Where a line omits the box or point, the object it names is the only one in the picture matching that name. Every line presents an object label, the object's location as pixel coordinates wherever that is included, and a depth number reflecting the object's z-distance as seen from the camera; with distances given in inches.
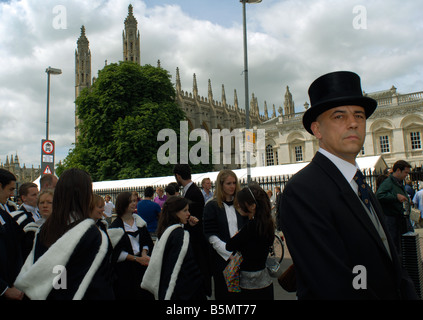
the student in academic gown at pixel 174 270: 121.9
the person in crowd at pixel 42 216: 135.8
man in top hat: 53.7
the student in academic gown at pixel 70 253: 79.7
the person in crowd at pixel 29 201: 161.8
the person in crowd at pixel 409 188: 494.0
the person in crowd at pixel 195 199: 159.2
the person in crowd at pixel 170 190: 248.1
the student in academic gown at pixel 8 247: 101.5
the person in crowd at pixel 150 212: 274.7
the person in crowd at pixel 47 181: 208.2
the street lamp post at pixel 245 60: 462.3
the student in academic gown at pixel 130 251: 155.6
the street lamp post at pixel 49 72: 627.5
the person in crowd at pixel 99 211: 159.9
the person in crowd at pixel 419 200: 371.7
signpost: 447.2
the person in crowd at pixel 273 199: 501.9
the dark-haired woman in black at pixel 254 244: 129.6
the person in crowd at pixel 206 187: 320.2
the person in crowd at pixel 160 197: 411.4
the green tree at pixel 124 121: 1040.8
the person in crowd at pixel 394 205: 214.8
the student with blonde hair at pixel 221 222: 146.0
